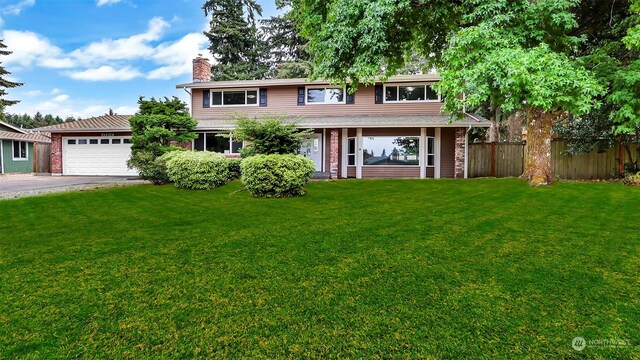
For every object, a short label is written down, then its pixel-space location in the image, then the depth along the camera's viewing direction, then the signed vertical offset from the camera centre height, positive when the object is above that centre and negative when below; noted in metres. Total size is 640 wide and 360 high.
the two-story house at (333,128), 14.45 +2.00
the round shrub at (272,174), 8.46 -0.06
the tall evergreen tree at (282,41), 28.09 +11.54
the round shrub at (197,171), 10.47 +0.03
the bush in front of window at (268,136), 8.98 +1.03
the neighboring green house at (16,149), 19.42 +1.46
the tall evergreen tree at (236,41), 27.61 +11.68
